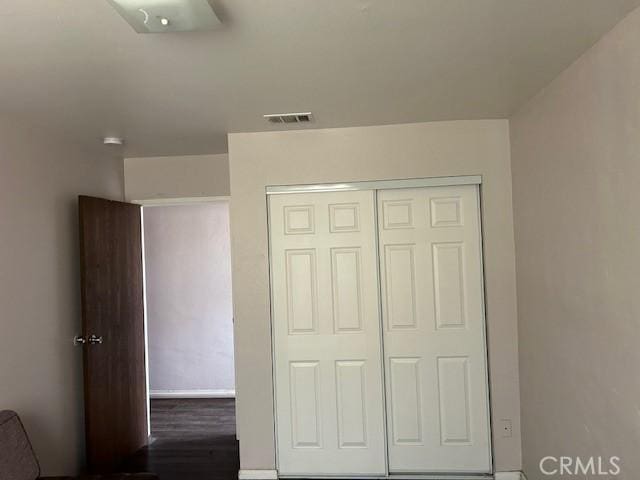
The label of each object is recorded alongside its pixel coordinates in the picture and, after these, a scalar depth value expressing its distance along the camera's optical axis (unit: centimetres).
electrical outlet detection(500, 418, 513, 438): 332
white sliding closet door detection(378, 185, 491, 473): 338
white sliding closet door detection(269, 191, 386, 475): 344
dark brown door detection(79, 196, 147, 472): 348
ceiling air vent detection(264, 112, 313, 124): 304
